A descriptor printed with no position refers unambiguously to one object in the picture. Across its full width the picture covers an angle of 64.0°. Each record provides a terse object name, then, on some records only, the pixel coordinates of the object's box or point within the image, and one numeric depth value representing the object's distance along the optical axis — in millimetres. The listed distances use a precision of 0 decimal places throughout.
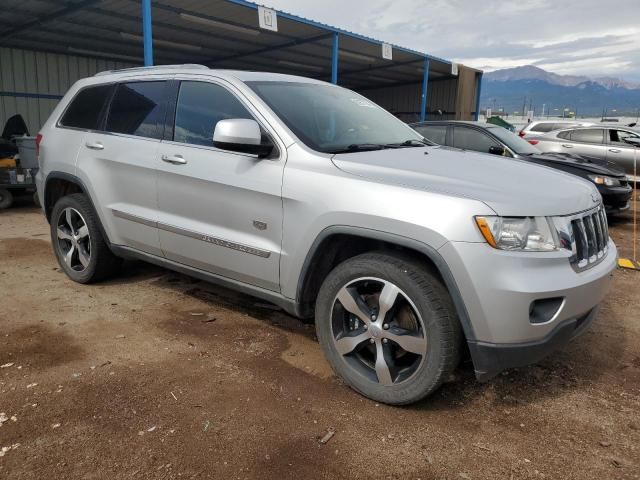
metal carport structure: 11953
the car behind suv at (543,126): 14227
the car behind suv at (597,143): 11781
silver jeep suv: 2352
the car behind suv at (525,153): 7801
